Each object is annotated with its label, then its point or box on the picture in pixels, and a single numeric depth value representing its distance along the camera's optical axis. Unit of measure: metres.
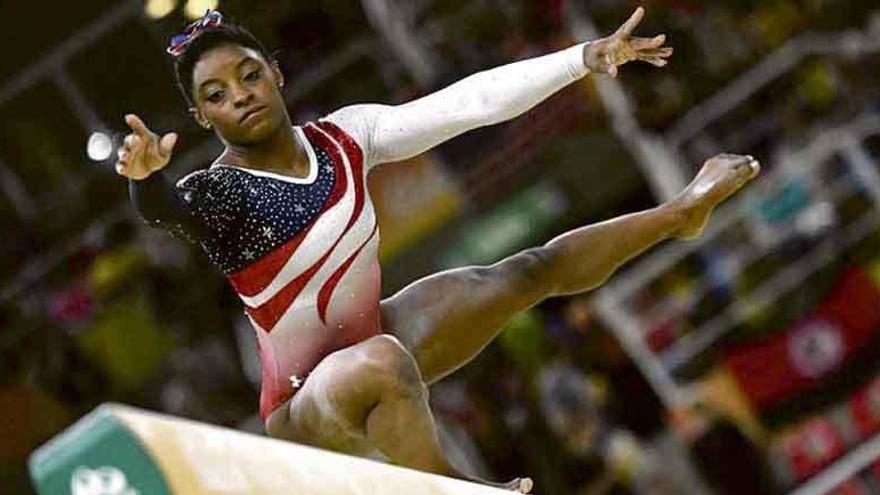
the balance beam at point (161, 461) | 5.39
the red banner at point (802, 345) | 15.51
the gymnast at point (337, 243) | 7.87
